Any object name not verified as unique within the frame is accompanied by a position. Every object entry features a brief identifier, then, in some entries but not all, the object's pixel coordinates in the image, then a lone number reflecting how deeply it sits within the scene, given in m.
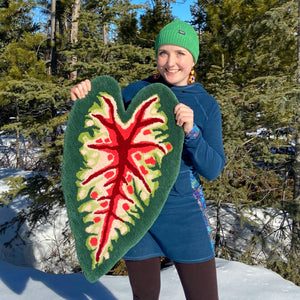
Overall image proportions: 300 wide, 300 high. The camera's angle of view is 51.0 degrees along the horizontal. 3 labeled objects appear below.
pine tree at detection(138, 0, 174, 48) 9.30
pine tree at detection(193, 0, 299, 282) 3.90
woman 1.22
